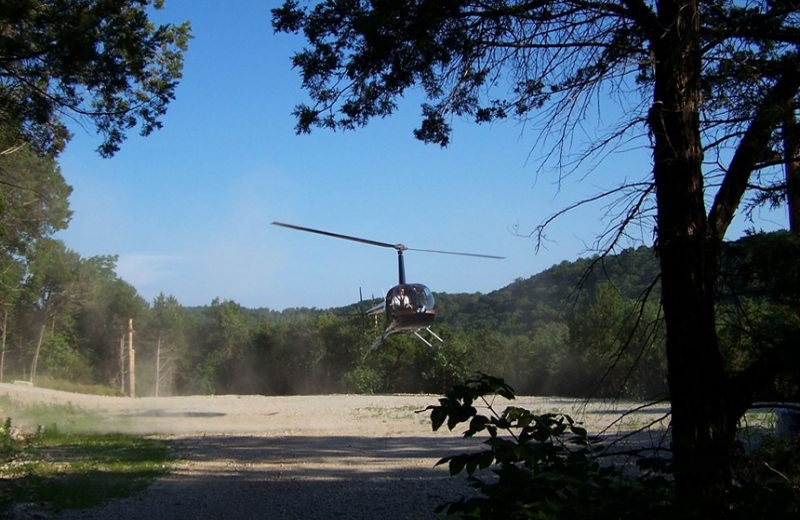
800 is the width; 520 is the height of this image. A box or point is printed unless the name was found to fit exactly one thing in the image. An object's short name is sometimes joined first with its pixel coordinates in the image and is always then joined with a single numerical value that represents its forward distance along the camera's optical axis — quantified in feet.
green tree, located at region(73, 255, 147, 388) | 170.09
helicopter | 58.85
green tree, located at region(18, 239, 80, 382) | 146.30
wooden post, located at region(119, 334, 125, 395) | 159.47
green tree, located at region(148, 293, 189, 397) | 184.24
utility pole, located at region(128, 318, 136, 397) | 135.33
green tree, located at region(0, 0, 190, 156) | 23.43
